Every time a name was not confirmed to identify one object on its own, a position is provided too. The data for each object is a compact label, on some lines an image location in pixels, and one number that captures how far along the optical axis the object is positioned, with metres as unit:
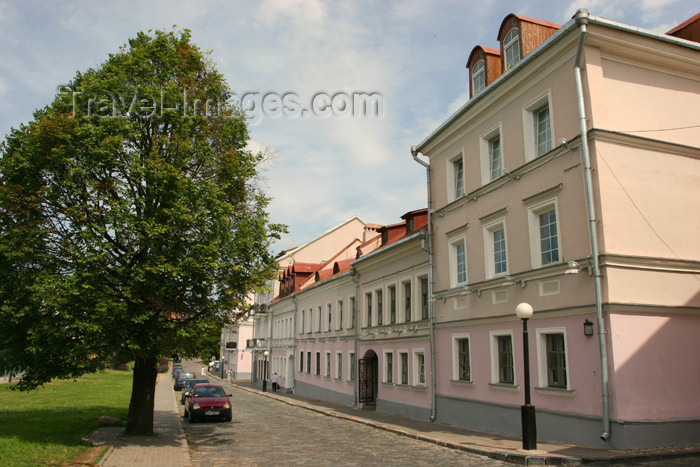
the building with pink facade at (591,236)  11.41
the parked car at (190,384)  29.99
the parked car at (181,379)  43.66
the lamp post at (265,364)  46.45
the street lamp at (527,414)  11.41
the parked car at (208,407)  20.70
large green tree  12.58
